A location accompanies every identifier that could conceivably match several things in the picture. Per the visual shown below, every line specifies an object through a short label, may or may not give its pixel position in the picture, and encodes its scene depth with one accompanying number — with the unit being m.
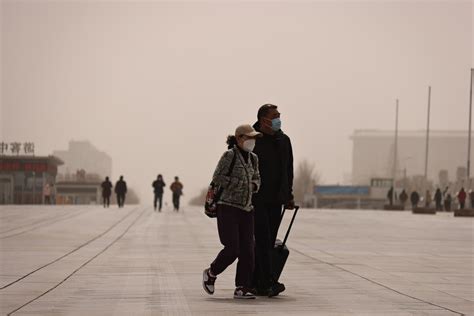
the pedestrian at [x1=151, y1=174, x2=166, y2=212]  52.87
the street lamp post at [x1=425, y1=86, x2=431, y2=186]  91.81
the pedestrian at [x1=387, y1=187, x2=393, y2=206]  80.94
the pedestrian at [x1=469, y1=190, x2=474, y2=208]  68.69
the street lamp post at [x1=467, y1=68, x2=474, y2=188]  69.32
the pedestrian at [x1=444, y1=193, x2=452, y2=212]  80.81
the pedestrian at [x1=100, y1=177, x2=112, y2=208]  60.53
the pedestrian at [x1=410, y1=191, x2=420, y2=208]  77.69
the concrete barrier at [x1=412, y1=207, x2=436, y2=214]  67.25
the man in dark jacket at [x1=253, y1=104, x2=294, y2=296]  12.60
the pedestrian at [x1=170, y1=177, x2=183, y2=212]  52.88
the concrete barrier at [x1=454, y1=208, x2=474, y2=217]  60.91
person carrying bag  12.26
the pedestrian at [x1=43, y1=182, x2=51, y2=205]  75.67
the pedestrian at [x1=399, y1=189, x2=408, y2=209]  84.81
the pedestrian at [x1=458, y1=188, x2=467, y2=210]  65.50
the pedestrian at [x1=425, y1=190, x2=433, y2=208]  80.22
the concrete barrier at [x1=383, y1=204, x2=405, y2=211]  79.38
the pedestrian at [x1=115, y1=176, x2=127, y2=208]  58.22
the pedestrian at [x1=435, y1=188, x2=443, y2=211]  80.88
